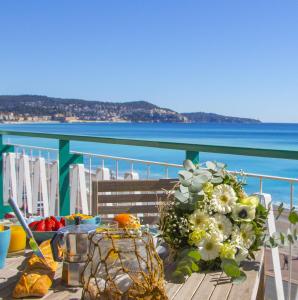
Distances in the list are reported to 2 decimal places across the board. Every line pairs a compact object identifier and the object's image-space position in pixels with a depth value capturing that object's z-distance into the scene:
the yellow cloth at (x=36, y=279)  1.08
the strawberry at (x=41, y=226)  1.57
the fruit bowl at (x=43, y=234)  1.55
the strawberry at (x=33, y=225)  1.61
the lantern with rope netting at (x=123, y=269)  0.92
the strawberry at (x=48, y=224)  1.58
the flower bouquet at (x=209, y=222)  1.21
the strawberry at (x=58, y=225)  1.60
